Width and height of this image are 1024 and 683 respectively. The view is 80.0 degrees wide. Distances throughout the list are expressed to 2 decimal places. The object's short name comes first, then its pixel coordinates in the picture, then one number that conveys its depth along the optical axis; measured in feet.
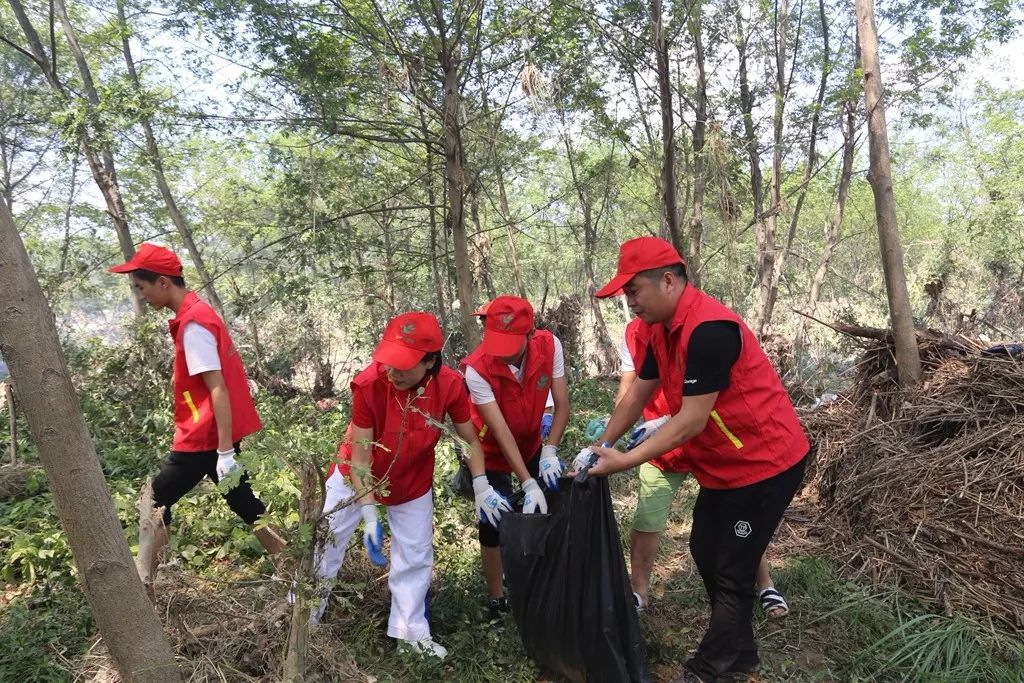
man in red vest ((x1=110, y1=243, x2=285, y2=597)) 8.78
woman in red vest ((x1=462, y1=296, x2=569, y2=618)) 8.48
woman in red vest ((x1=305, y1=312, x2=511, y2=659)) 7.42
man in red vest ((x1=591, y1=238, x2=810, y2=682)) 6.80
